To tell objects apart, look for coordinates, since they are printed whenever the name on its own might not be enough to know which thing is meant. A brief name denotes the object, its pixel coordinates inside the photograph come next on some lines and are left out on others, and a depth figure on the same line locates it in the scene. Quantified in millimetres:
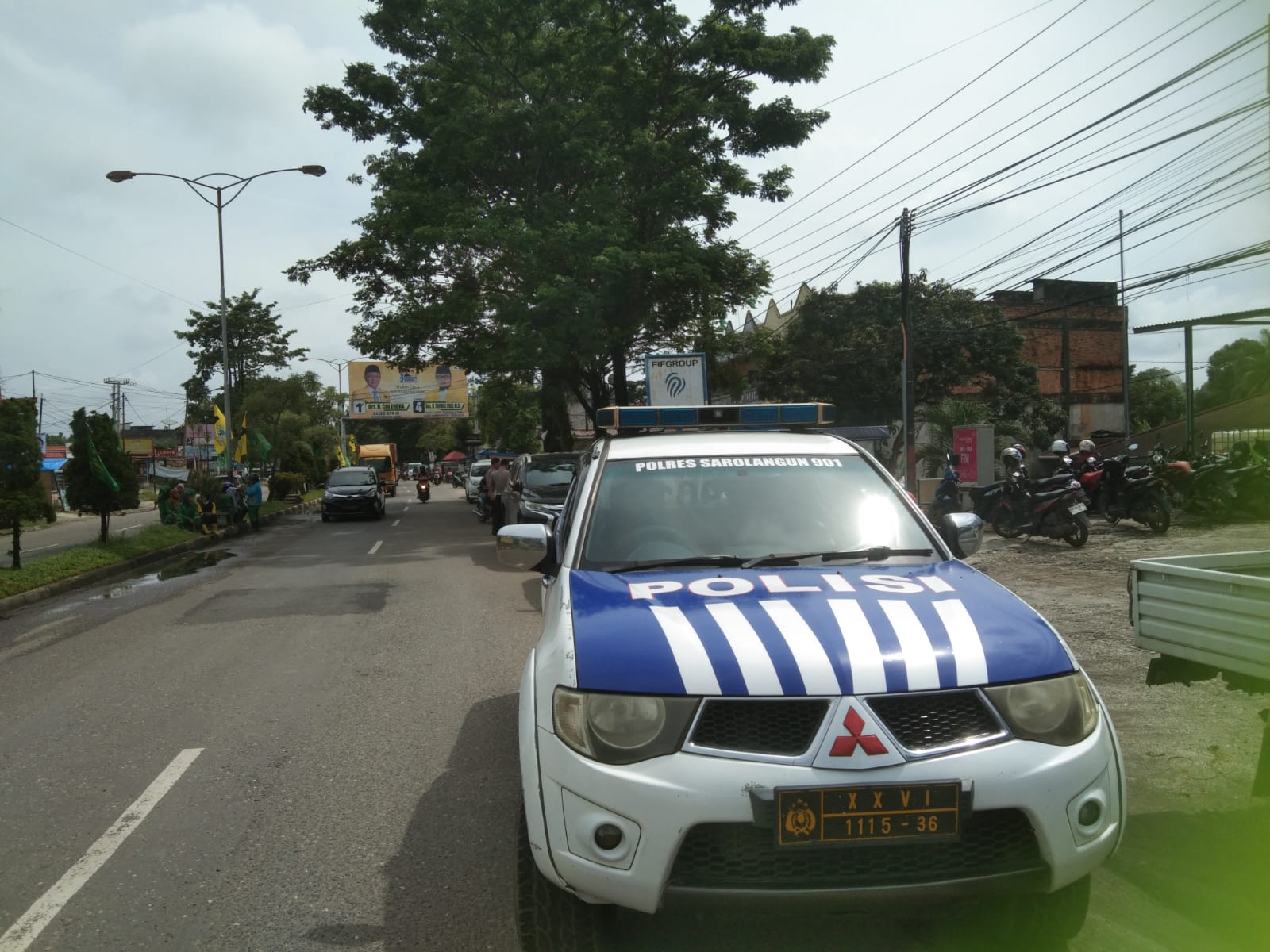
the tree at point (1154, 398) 56906
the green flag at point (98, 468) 18797
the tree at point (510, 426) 60594
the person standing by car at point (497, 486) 21859
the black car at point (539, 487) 16844
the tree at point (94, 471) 18828
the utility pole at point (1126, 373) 30056
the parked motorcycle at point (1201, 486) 14461
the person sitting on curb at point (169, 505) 24781
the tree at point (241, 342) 51438
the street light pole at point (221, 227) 26234
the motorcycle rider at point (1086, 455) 16672
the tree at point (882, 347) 34062
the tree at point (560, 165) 22359
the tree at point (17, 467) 15555
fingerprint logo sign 18594
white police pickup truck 2672
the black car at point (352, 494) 28109
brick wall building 48156
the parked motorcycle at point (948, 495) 19266
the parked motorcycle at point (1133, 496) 14109
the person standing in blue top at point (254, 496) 25097
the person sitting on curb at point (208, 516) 23594
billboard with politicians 56594
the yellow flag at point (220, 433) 30566
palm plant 26672
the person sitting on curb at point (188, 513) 24359
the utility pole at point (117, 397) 67875
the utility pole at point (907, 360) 22984
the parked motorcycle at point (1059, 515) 13766
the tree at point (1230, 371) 40666
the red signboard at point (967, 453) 21609
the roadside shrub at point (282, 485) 37125
